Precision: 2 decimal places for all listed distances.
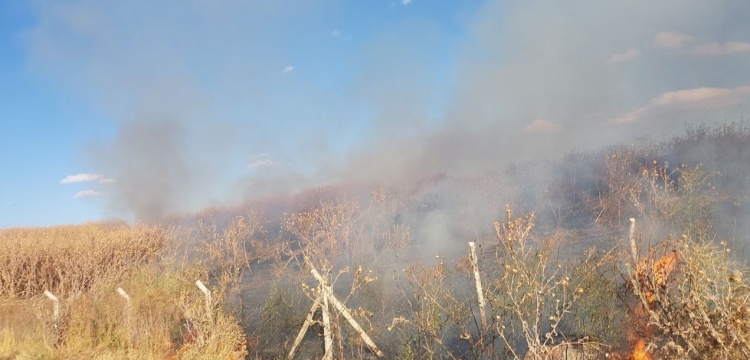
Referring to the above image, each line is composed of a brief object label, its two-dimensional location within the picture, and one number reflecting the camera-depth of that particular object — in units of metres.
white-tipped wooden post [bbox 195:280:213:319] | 6.93
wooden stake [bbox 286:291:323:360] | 5.95
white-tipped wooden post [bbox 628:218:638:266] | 5.27
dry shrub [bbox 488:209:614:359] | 4.62
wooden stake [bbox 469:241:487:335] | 5.51
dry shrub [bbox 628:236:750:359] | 3.23
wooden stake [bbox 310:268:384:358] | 5.82
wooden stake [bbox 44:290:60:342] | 7.57
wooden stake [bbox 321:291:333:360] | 5.98
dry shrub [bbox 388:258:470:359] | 5.55
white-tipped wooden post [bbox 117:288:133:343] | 7.52
